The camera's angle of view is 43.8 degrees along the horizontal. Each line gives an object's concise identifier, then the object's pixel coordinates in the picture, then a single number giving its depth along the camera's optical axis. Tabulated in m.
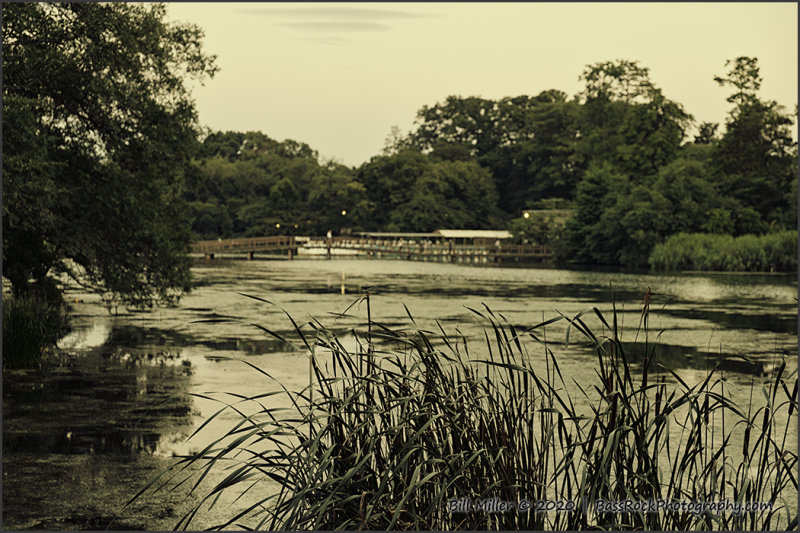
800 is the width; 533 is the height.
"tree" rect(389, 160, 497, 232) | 85.50
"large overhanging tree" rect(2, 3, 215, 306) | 15.73
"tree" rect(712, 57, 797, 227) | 55.38
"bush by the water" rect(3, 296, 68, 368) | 14.02
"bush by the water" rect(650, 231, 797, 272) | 48.62
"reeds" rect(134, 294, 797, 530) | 4.32
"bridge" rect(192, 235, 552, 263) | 67.81
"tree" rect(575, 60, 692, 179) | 67.81
